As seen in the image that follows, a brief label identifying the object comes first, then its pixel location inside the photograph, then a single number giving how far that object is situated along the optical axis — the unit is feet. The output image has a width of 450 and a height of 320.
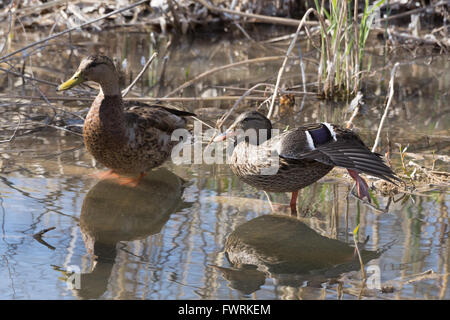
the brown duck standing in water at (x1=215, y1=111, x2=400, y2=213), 25.66
